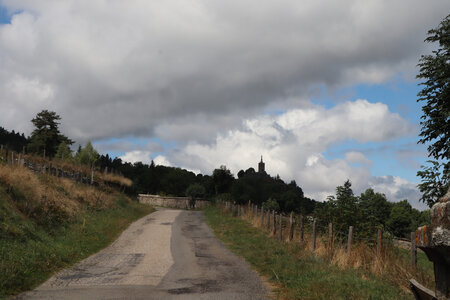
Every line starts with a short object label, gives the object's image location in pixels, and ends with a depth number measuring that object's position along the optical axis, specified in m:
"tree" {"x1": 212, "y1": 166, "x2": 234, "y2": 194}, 75.44
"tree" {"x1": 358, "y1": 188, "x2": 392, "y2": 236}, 14.68
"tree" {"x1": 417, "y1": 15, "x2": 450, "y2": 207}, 20.44
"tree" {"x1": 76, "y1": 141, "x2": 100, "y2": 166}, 52.75
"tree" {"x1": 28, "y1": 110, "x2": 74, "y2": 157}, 60.43
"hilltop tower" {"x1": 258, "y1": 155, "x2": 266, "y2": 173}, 194.75
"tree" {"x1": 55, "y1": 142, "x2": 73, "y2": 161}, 53.62
